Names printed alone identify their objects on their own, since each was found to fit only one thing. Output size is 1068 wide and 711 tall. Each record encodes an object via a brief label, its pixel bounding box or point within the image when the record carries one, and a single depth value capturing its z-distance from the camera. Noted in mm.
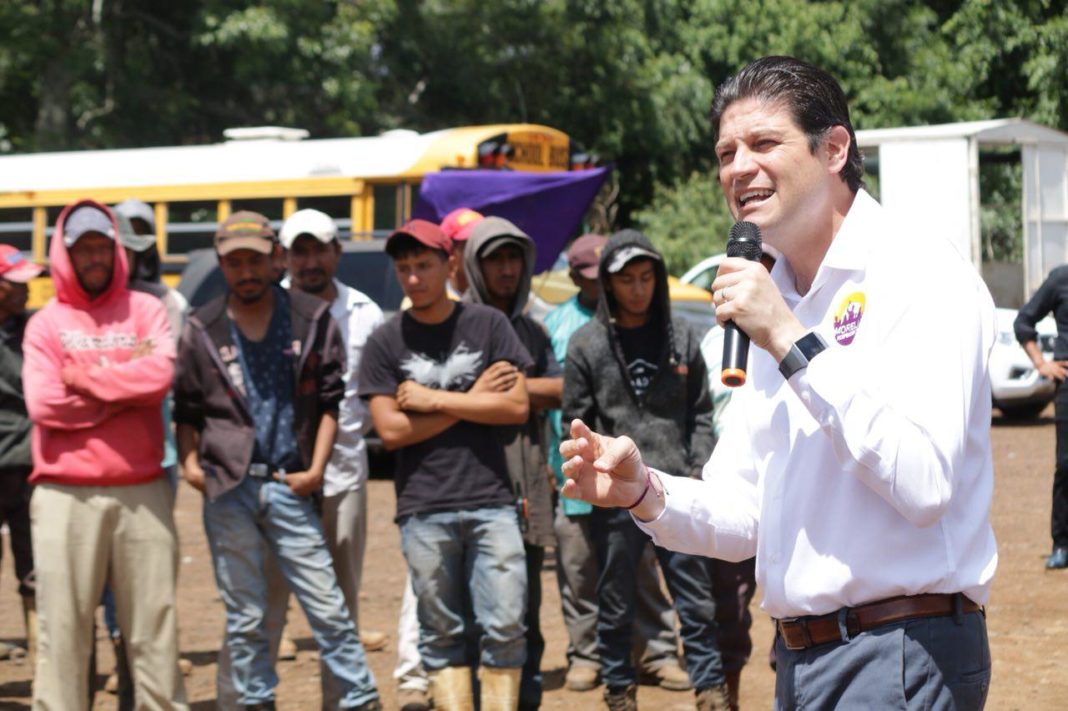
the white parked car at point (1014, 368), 16984
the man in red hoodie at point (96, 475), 6258
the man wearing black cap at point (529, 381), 6793
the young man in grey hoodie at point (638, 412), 6770
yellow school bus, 16562
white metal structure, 19891
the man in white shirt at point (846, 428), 2775
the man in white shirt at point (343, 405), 7320
